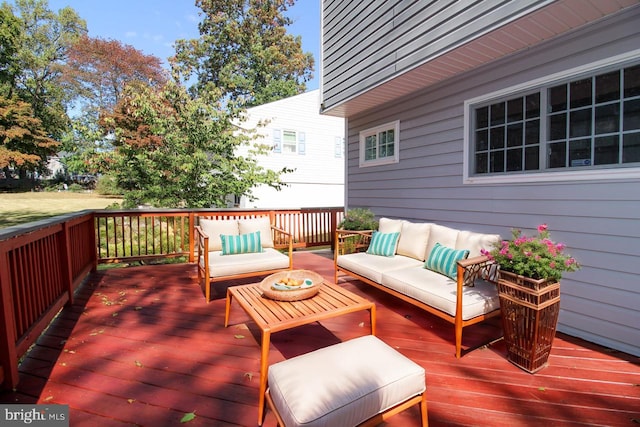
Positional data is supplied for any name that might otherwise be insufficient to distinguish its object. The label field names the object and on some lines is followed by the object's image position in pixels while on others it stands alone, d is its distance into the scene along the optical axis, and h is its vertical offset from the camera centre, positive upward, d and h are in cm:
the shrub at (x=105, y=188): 1865 +74
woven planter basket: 212 -90
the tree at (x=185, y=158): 680 +90
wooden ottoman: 129 -88
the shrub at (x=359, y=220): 469 -41
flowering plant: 215 -48
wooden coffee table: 203 -86
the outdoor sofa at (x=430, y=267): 248 -78
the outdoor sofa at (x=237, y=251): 357 -73
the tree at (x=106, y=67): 1991 +875
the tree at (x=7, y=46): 1706 +892
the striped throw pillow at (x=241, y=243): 400 -62
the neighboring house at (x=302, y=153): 1148 +172
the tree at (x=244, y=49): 1927 +956
